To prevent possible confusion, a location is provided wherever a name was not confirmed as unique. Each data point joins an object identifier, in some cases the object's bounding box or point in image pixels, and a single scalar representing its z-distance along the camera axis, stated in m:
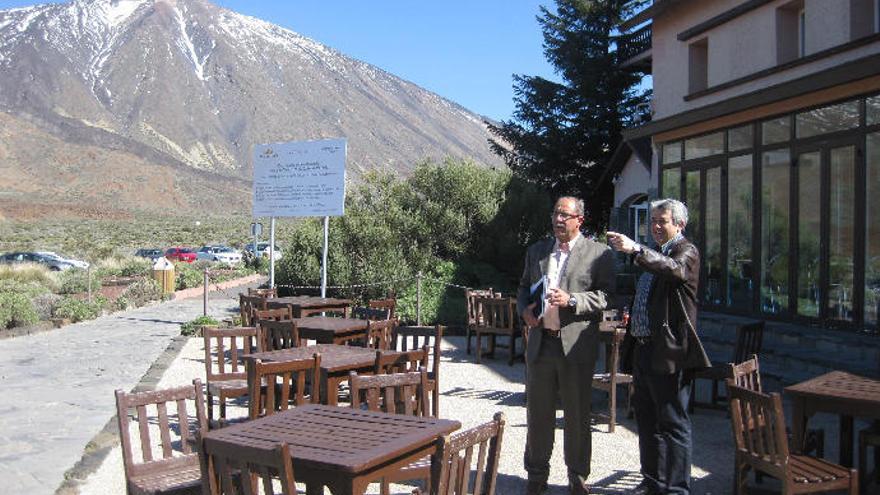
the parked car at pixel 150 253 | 42.38
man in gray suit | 4.81
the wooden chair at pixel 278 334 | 6.85
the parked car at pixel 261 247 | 42.96
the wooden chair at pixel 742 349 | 7.14
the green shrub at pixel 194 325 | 13.61
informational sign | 13.39
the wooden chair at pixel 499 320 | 10.61
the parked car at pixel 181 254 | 42.05
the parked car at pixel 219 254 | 44.16
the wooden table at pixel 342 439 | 3.25
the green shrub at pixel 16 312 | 14.47
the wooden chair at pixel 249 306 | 10.62
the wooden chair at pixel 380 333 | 7.03
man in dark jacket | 4.63
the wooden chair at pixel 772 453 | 4.14
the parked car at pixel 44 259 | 33.56
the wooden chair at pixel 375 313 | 8.58
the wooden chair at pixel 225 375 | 6.15
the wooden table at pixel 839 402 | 4.49
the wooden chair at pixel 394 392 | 4.40
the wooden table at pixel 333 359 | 5.78
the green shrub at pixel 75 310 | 16.27
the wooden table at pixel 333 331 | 8.22
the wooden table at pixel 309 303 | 10.73
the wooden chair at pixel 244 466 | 2.96
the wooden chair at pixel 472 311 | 11.02
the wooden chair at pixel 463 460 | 2.94
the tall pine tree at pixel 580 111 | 22.92
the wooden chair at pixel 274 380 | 5.07
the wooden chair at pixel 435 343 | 5.74
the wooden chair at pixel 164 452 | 4.13
